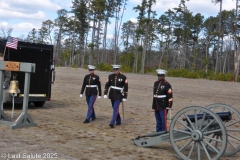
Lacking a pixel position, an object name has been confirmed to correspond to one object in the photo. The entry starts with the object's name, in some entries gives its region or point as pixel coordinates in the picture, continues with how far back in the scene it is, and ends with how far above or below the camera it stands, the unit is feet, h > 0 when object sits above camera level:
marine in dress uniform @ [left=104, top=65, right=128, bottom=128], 31.78 -2.05
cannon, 20.25 -3.62
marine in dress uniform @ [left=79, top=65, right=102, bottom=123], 33.46 -2.19
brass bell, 31.07 -2.16
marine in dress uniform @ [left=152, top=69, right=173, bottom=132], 27.22 -2.32
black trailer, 38.88 -0.29
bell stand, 28.86 -1.87
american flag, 33.37 +1.82
